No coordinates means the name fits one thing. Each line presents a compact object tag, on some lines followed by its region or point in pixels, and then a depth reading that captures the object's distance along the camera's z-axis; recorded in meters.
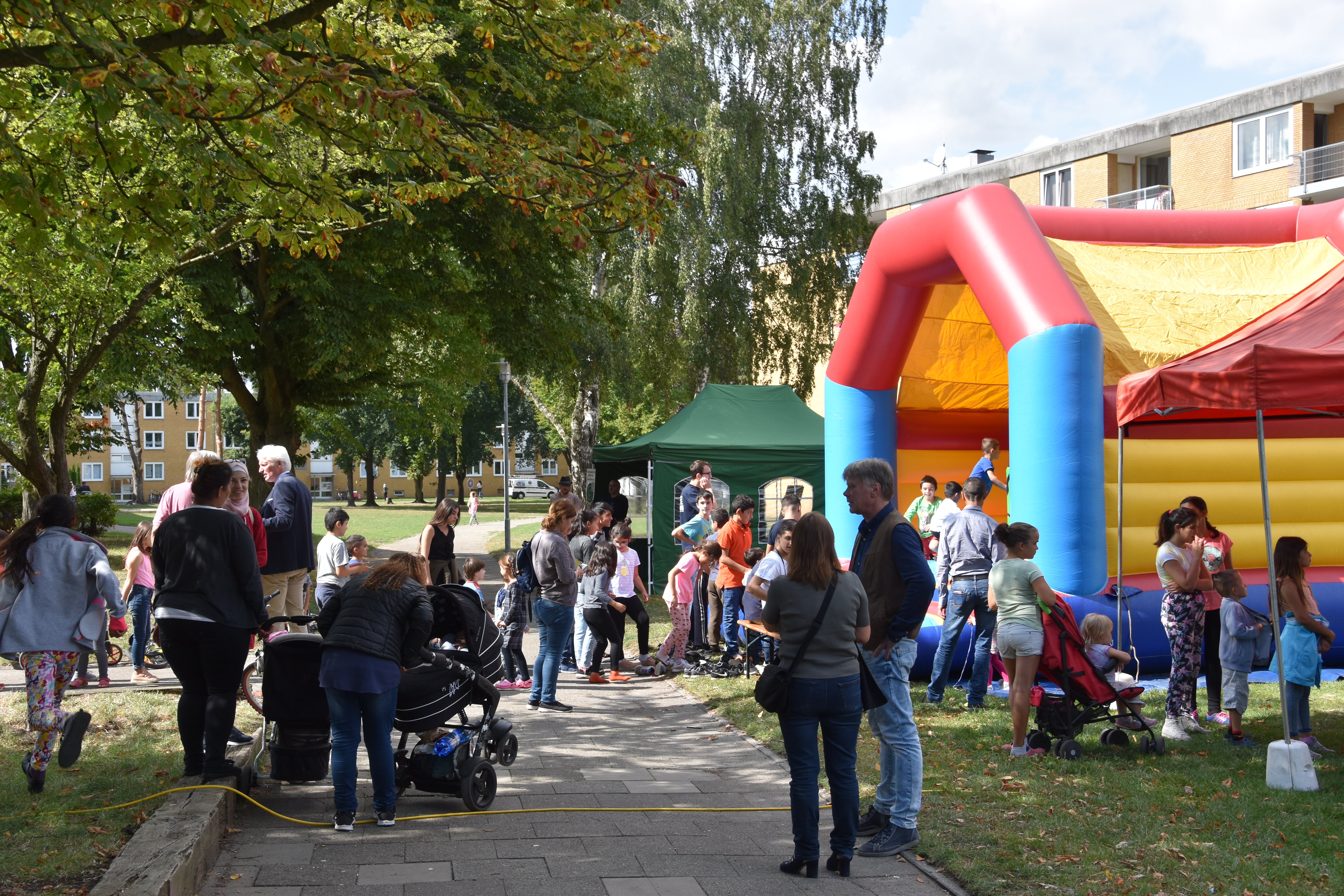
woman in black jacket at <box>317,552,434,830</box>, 5.51
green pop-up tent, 17.55
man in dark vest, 5.44
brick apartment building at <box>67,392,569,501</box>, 89.69
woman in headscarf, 7.16
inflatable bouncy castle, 9.10
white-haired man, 8.50
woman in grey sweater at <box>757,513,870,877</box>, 5.00
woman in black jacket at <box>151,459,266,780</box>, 5.81
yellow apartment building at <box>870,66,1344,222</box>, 32.03
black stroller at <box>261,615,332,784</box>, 6.02
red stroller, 7.35
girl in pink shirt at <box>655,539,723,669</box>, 11.32
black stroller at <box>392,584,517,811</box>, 5.92
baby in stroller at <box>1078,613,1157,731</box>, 7.51
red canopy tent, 6.34
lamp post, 21.56
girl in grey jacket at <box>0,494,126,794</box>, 6.10
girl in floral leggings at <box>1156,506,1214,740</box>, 7.79
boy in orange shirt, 10.97
